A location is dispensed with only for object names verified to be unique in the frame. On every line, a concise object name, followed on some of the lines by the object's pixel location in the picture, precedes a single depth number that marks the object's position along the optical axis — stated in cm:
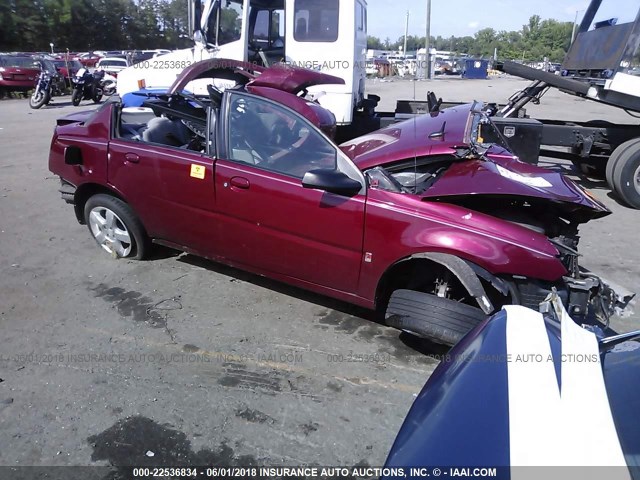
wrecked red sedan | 319
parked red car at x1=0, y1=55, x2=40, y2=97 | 2122
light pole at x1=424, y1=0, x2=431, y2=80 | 3332
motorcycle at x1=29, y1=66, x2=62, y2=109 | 1758
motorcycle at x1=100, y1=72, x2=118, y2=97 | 2046
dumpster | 4766
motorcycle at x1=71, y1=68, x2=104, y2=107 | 1850
